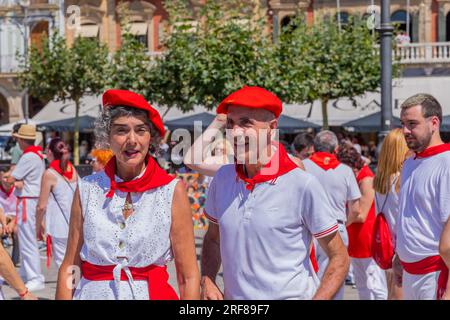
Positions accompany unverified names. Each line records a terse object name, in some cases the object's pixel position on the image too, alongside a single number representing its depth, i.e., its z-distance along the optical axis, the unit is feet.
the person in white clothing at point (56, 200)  28.68
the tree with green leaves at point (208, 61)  74.08
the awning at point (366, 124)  85.35
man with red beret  11.89
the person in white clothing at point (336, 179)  24.53
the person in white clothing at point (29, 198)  31.99
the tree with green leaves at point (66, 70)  97.40
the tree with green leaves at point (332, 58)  83.30
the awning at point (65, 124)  95.14
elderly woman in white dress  11.88
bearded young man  14.90
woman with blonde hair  20.77
